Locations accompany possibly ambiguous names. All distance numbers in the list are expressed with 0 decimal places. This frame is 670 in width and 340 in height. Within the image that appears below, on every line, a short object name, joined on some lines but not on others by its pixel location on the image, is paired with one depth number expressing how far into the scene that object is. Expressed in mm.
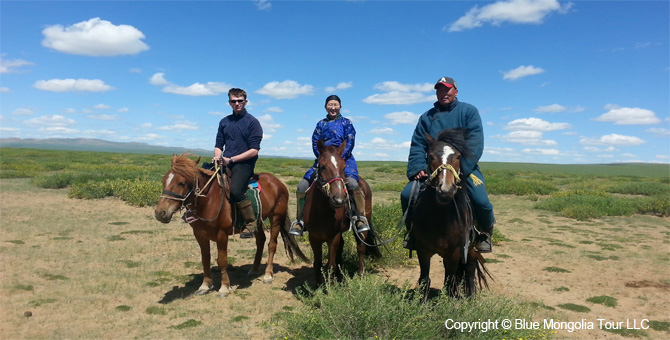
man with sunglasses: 6184
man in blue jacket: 4625
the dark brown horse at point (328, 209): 4753
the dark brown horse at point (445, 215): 3900
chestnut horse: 5320
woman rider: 5805
